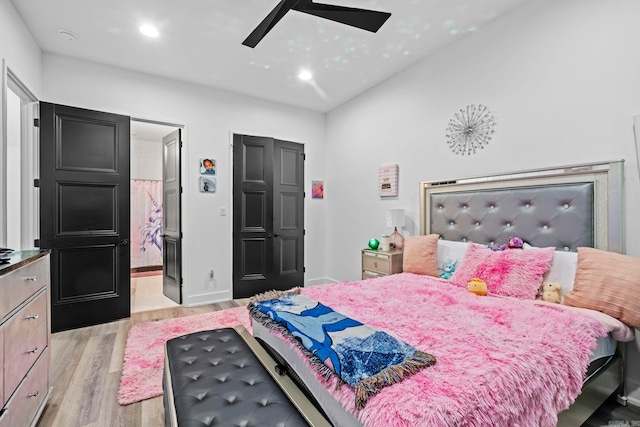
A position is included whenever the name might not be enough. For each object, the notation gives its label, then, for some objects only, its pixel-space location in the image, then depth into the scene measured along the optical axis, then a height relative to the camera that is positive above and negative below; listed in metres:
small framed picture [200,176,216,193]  4.05 +0.40
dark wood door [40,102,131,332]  3.10 +0.02
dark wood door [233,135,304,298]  4.30 -0.02
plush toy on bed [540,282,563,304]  2.07 -0.55
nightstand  3.32 -0.57
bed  1.04 -0.59
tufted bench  1.15 -0.77
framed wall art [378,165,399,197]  3.78 +0.42
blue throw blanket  1.09 -0.57
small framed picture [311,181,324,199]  5.06 +0.40
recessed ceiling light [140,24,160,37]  2.77 +1.71
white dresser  1.35 -0.64
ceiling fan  1.94 +1.33
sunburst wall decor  2.82 +0.82
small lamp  3.48 -0.06
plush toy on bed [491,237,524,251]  2.46 -0.25
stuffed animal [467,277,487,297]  2.25 -0.55
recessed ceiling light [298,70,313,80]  3.71 +1.74
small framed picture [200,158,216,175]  4.04 +0.64
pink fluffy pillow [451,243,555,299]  2.15 -0.44
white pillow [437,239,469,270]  2.82 -0.36
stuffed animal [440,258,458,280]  2.80 -0.52
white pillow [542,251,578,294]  2.10 -0.40
